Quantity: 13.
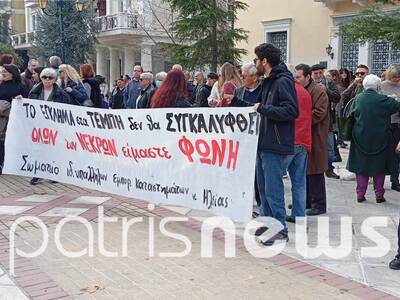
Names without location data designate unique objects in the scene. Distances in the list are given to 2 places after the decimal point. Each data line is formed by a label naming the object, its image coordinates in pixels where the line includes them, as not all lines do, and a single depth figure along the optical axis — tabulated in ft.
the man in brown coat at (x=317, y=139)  20.90
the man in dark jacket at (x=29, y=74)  32.86
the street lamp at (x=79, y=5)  75.36
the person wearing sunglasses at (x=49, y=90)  26.81
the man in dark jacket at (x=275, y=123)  16.42
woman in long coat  23.16
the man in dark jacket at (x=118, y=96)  46.31
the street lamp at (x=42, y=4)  77.12
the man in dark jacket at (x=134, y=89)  36.73
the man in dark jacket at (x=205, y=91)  32.65
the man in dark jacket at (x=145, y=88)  27.27
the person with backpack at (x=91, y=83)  30.94
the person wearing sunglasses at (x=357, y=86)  29.40
